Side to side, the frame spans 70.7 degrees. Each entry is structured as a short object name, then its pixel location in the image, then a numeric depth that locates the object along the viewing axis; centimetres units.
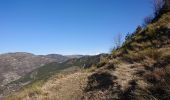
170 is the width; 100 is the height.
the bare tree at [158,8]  1224
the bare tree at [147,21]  1303
